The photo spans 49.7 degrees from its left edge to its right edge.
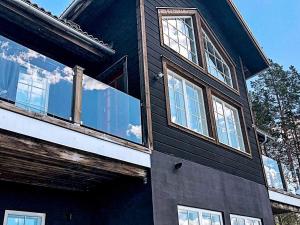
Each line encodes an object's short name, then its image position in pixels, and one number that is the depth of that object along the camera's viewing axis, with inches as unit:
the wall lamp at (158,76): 302.7
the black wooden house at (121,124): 215.8
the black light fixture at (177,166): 279.0
